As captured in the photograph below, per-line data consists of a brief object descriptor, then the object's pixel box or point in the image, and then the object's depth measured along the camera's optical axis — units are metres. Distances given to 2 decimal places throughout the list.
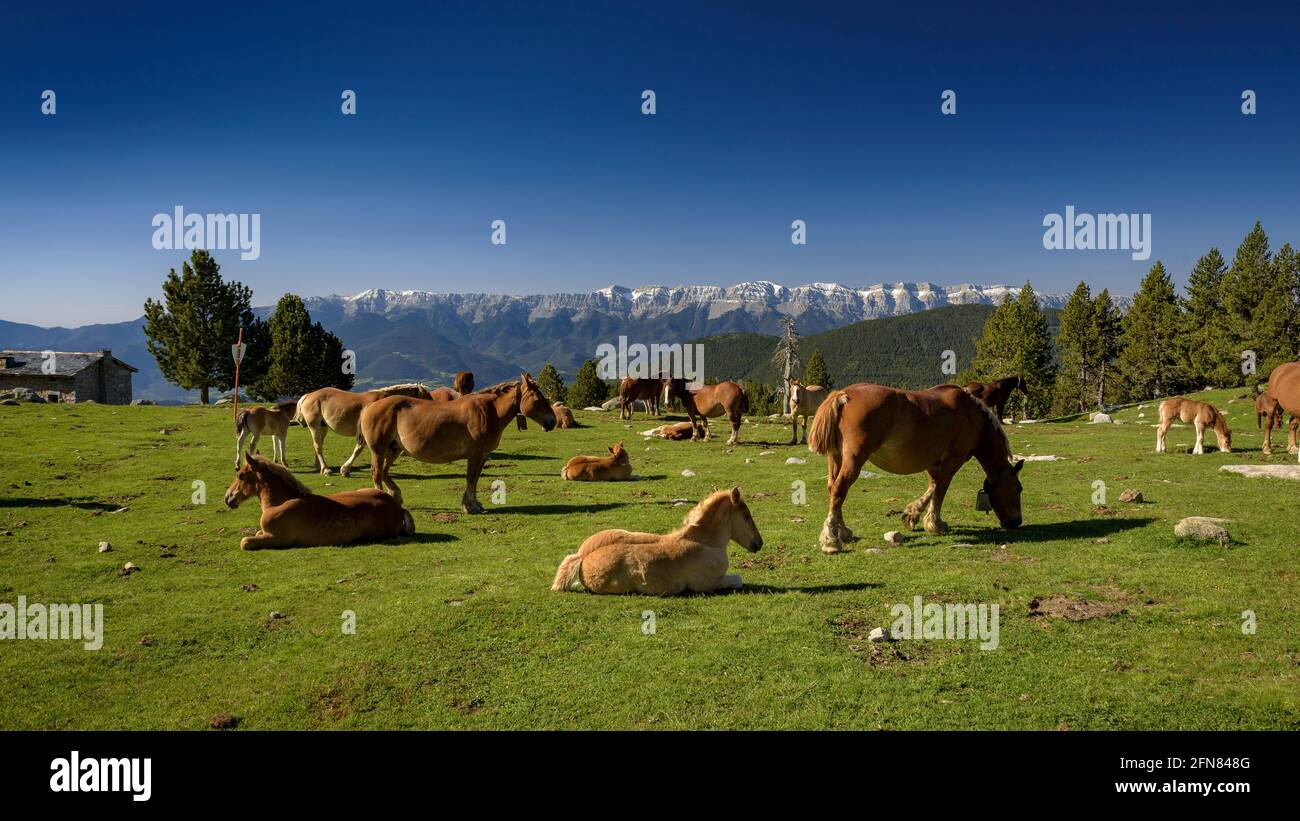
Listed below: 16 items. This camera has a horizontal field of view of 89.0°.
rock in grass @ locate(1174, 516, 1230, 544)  10.52
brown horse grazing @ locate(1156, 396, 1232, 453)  22.05
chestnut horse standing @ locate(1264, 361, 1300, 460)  18.67
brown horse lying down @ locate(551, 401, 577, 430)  33.62
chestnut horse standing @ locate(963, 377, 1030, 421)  24.23
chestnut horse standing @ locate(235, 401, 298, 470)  22.02
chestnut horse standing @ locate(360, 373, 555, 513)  15.85
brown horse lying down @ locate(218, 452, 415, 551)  12.48
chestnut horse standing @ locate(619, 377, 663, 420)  41.62
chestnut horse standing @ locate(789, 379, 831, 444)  29.60
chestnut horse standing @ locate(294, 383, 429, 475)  20.56
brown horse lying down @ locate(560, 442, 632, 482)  20.48
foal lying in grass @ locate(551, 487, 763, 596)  9.25
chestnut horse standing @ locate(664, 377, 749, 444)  30.05
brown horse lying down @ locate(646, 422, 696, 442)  31.34
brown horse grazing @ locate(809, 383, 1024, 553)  11.51
